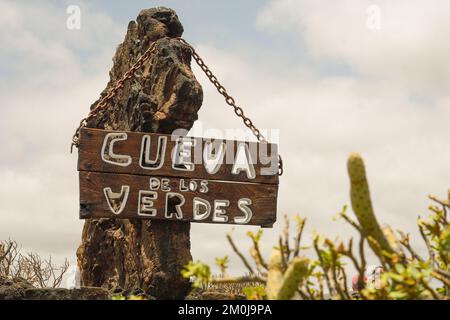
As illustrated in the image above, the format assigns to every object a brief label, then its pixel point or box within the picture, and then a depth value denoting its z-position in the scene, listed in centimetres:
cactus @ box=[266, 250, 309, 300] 322
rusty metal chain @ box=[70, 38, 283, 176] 809
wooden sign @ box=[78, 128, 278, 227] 790
